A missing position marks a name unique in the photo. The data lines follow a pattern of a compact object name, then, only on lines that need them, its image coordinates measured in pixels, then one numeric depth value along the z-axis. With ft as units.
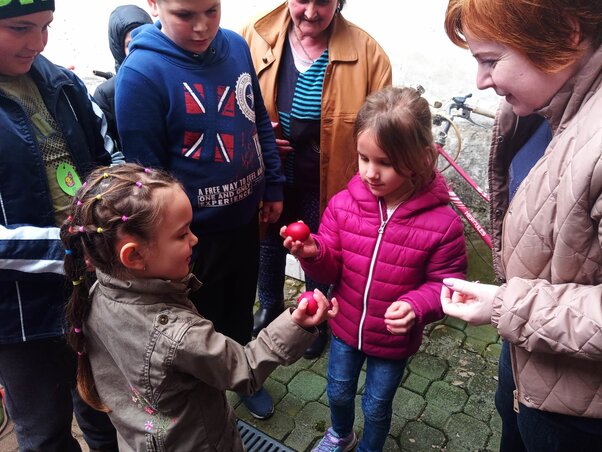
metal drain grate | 9.26
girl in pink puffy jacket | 6.73
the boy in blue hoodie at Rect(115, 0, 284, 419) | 6.86
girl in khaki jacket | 5.14
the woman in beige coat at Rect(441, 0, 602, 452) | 4.12
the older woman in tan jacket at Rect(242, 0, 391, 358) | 9.08
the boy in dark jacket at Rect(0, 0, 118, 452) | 5.78
